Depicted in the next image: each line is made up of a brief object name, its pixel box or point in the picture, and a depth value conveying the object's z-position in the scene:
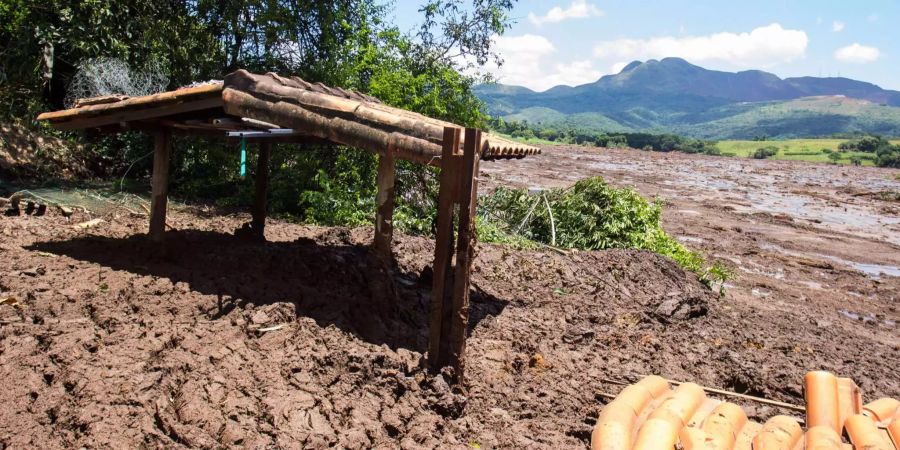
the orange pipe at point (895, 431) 5.15
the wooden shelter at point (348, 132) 5.15
